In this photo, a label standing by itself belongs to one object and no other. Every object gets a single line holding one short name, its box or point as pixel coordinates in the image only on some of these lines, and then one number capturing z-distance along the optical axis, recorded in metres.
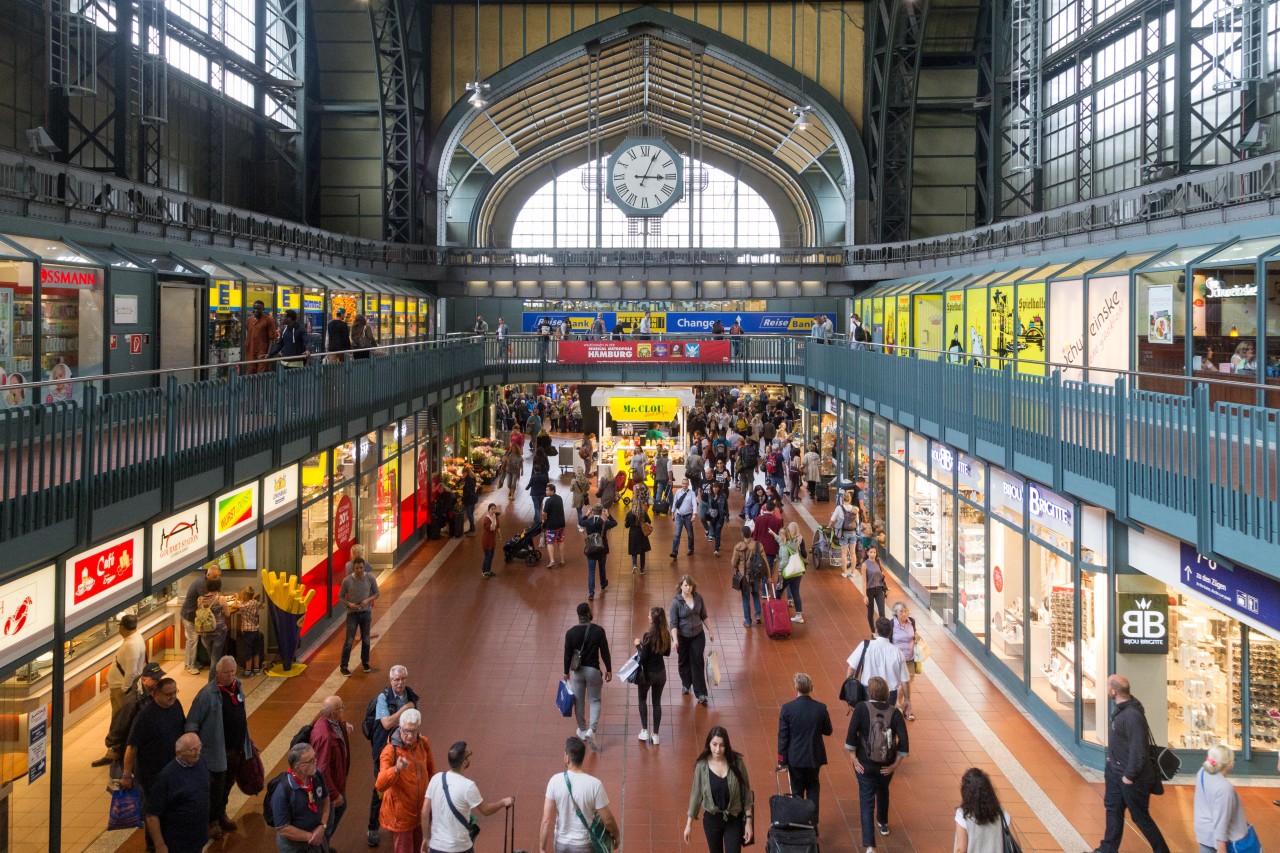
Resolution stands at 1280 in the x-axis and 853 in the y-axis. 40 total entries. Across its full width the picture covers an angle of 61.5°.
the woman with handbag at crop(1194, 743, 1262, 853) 7.14
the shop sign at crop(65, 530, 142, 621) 7.94
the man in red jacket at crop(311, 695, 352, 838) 7.91
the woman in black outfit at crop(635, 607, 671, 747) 10.74
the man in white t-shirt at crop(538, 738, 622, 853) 6.83
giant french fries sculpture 13.11
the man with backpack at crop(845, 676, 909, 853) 8.08
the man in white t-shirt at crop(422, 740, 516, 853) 6.89
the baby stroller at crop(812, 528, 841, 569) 19.59
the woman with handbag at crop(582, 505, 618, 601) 16.52
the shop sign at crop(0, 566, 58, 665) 6.97
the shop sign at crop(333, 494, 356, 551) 15.92
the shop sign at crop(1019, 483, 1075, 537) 10.86
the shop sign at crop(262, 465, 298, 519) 12.77
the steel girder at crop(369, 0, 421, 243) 33.66
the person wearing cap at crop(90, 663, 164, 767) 8.52
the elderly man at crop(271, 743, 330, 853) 6.98
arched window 48.47
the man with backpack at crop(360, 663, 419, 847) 8.58
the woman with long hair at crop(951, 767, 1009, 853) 6.23
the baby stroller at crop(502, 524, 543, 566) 19.78
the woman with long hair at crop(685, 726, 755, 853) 7.26
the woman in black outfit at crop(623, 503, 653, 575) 18.14
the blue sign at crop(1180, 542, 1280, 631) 7.20
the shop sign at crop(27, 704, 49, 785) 7.63
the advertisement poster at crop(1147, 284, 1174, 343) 13.37
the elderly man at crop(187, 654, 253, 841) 8.52
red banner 31.61
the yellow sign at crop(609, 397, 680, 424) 25.64
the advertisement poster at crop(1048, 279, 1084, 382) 16.16
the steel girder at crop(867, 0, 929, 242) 34.16
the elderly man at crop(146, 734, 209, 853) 7.12
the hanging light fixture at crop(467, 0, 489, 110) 29.53
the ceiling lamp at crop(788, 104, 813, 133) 31.31
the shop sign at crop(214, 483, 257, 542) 11.05
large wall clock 35.06
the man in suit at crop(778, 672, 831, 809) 8.27
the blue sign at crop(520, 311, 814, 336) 39.56
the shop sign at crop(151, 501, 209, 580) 9.41
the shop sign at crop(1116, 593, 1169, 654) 9.95
